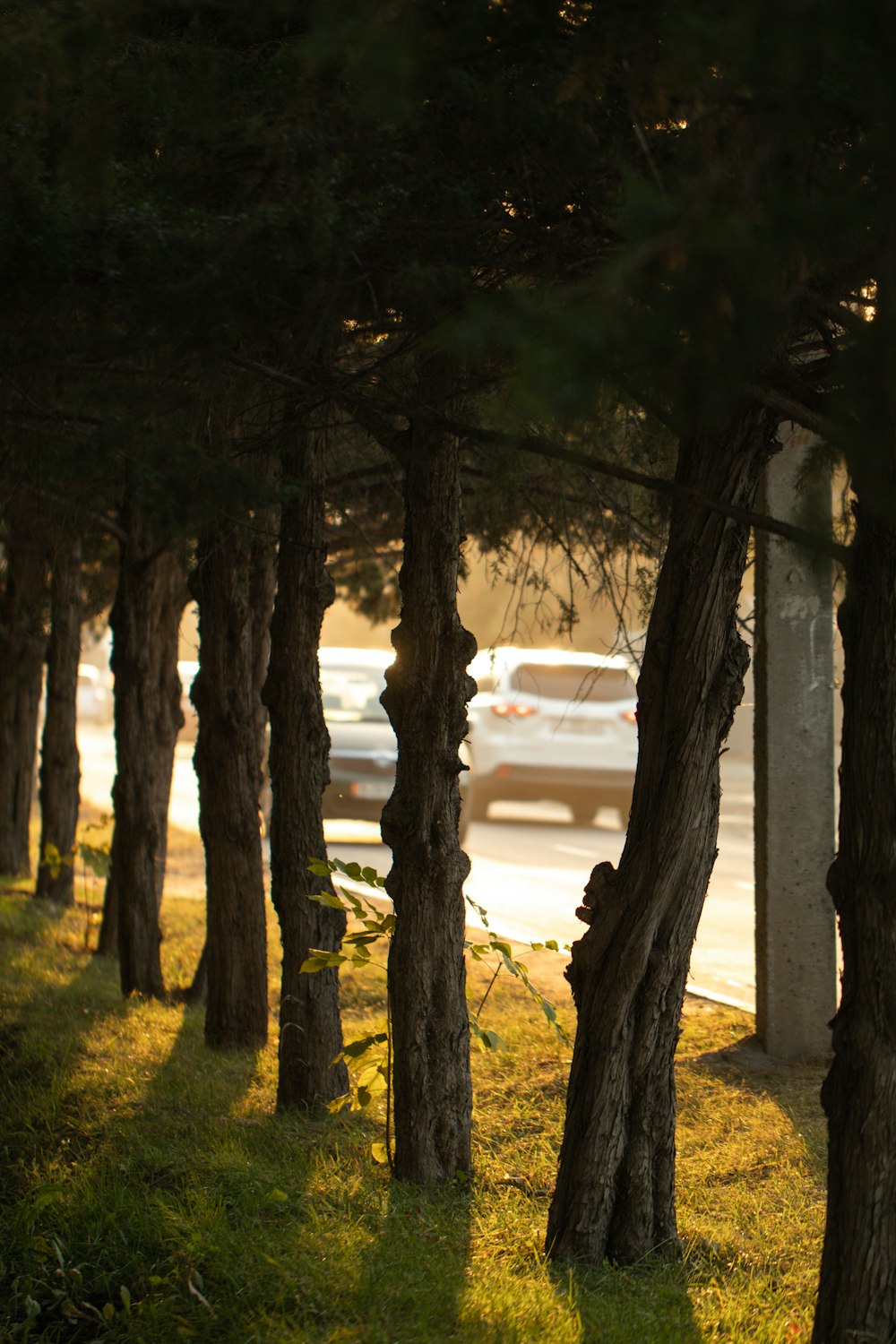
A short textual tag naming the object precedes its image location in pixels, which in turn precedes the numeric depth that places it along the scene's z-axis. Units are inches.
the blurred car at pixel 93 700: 3506.4
